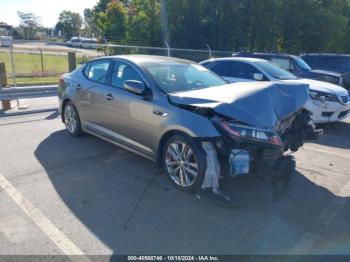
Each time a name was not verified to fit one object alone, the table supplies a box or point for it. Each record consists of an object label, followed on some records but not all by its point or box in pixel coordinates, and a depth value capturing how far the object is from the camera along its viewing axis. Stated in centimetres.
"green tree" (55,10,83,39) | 9852
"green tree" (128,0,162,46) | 2439
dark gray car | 398
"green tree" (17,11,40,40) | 9720
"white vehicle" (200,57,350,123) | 785
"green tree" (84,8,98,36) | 8931
